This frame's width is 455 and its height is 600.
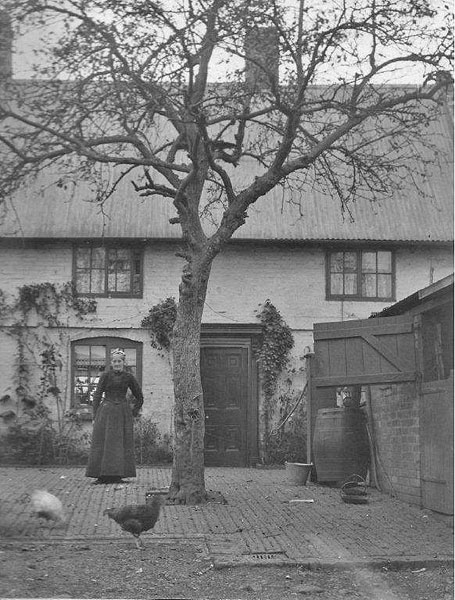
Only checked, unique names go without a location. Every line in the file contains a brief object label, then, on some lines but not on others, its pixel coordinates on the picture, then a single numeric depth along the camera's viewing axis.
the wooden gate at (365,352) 10.88
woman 11.84
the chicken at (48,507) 8.91
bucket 13.43
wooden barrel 13.11
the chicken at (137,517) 7.99
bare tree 9.80
